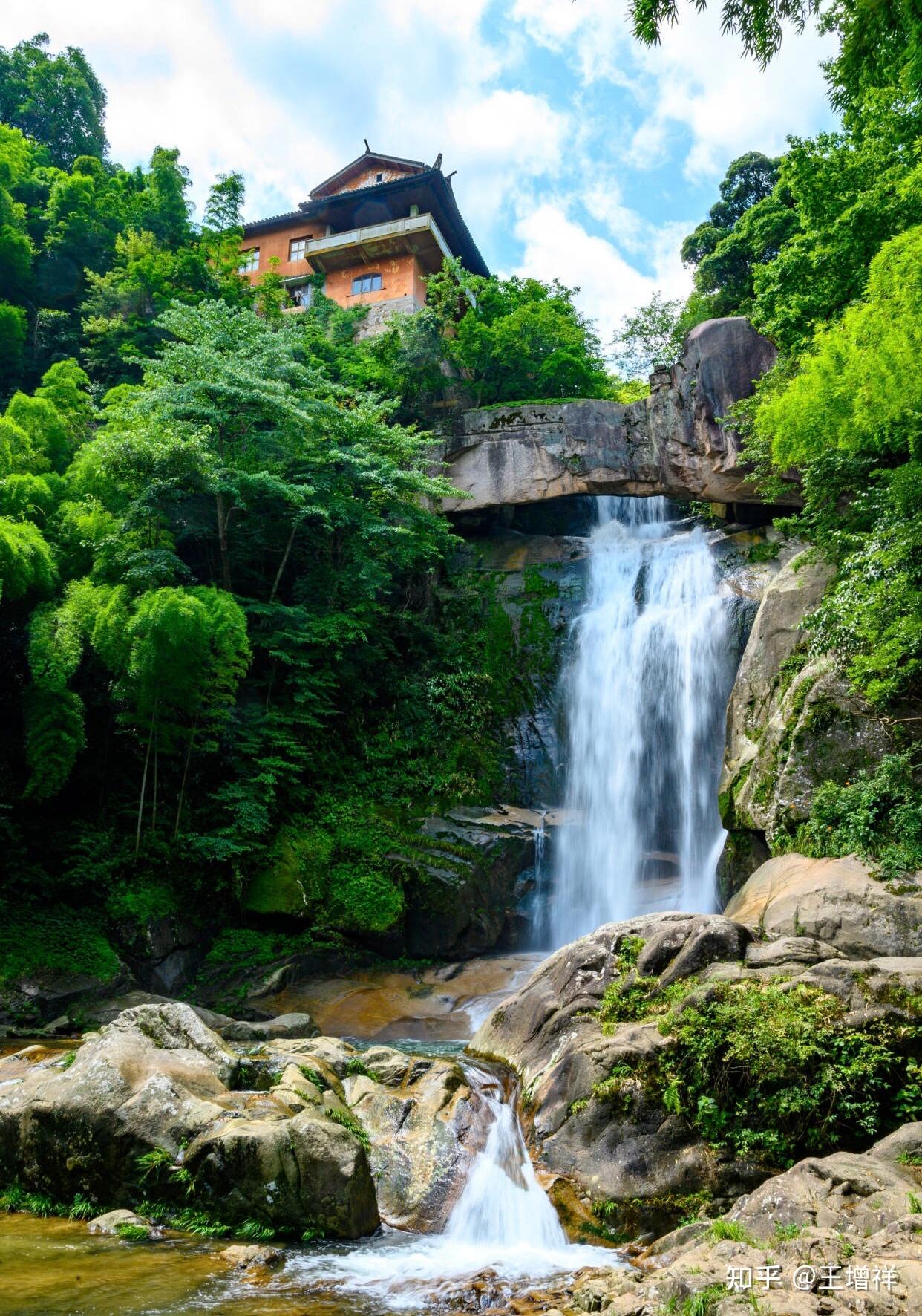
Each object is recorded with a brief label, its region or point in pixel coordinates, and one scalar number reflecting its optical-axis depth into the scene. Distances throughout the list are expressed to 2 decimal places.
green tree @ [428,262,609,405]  23.95
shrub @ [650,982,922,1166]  6.61
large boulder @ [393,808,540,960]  15.03
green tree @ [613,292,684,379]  33.94
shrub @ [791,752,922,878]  9.52
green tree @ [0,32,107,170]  33.78
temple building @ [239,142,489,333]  29.92
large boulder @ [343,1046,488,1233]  6.72
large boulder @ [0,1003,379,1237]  5.91
